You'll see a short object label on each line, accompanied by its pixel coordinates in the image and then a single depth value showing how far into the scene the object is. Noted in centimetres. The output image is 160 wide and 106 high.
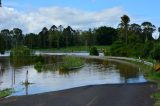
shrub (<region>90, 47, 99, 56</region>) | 8740
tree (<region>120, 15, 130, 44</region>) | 8972
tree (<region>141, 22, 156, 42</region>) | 12579
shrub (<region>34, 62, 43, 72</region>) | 4810
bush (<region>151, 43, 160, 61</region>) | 3265
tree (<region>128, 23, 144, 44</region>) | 9020
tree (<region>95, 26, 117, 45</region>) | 13733
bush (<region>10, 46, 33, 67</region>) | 7890
